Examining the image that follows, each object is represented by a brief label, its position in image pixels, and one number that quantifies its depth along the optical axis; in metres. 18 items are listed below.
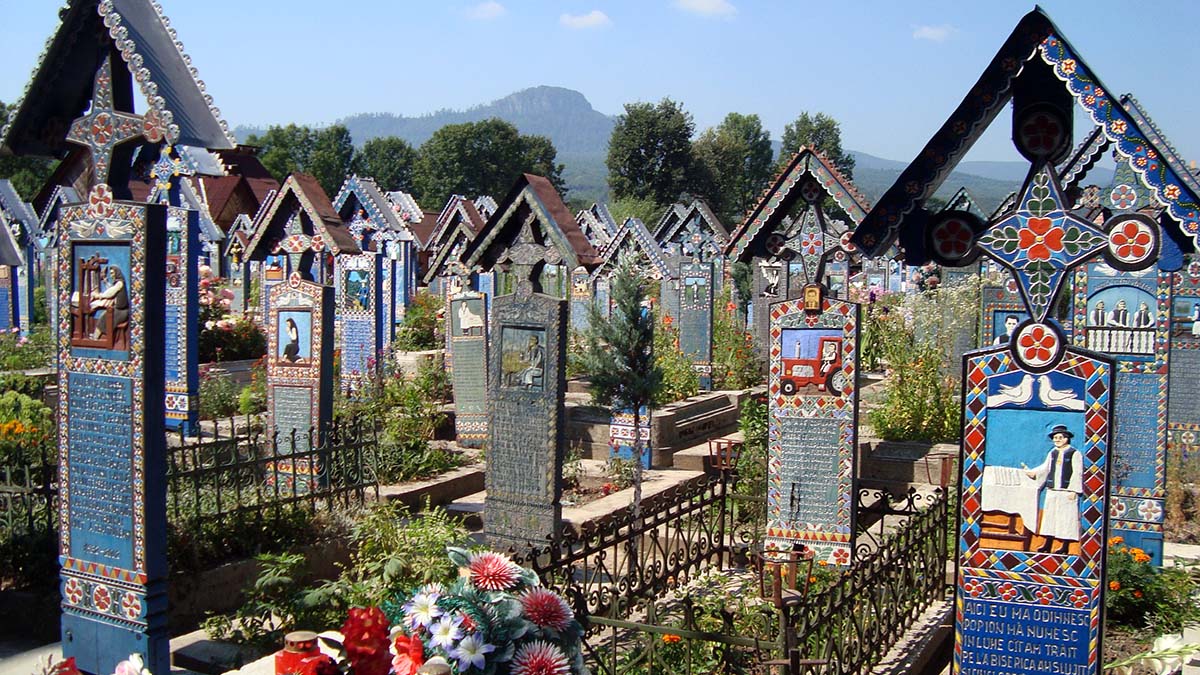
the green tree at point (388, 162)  93.69
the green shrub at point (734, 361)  18.50
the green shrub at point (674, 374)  15.85
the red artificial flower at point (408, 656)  3.32
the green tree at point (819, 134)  78.23
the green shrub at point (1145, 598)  7.41
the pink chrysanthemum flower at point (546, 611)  3.90
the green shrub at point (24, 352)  19.28
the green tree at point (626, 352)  12.23
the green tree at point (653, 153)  61.81
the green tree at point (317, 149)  85.44
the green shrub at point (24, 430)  10.20
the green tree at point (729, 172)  64.69
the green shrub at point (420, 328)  23.92
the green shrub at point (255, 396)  15.38
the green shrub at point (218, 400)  15.58
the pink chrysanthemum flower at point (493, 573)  4.02
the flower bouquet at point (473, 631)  3.34
